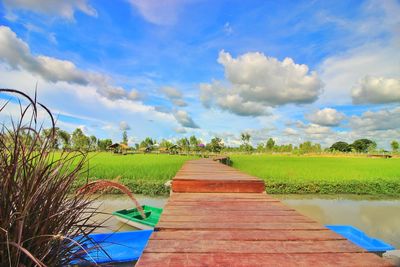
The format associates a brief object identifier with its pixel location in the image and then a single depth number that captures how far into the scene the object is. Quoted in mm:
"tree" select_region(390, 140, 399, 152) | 67981
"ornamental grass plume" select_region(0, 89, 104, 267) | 1121
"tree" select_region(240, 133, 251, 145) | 69231
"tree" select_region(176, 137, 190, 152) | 66950
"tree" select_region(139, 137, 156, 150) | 80331
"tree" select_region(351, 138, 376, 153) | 81069
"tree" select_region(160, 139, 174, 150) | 74738
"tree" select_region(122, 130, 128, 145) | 65250
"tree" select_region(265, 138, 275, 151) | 73625
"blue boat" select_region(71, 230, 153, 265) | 3600
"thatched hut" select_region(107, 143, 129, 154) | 49744
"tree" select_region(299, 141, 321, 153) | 62481
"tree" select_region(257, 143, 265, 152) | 70438
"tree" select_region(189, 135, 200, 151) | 69500
